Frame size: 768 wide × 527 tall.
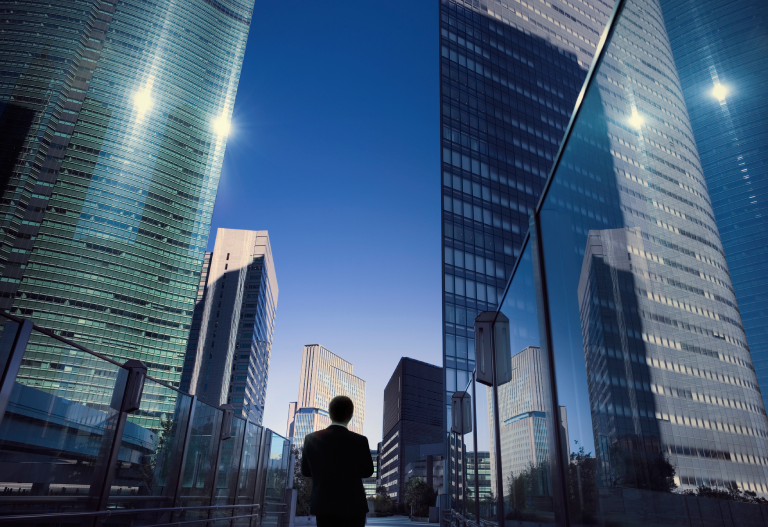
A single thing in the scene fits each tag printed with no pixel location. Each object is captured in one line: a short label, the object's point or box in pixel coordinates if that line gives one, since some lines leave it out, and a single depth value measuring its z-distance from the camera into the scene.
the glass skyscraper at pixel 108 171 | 80.31
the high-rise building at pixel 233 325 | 104.75
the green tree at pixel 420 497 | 67.25
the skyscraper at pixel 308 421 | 195.38
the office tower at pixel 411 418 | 96.81
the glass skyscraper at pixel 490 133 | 45.59
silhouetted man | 2.85
